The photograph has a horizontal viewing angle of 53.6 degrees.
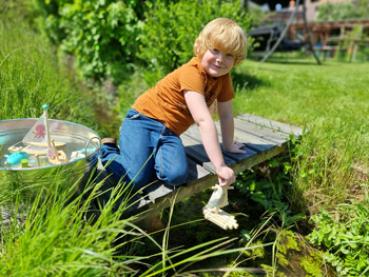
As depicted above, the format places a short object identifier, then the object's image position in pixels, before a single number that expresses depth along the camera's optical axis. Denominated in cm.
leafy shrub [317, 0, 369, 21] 1584
